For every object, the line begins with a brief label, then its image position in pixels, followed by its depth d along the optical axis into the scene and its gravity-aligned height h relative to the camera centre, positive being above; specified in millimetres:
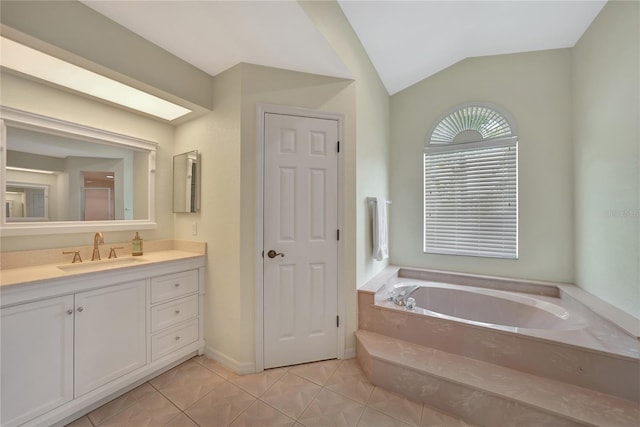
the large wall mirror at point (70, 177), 1646 +281
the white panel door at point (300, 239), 2000 -212
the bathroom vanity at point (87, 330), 1302 -736
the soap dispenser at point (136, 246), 2137 -277
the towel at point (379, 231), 2488 -178
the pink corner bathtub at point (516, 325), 1479 -837
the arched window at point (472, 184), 2674 +336
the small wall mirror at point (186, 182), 2271 +298
